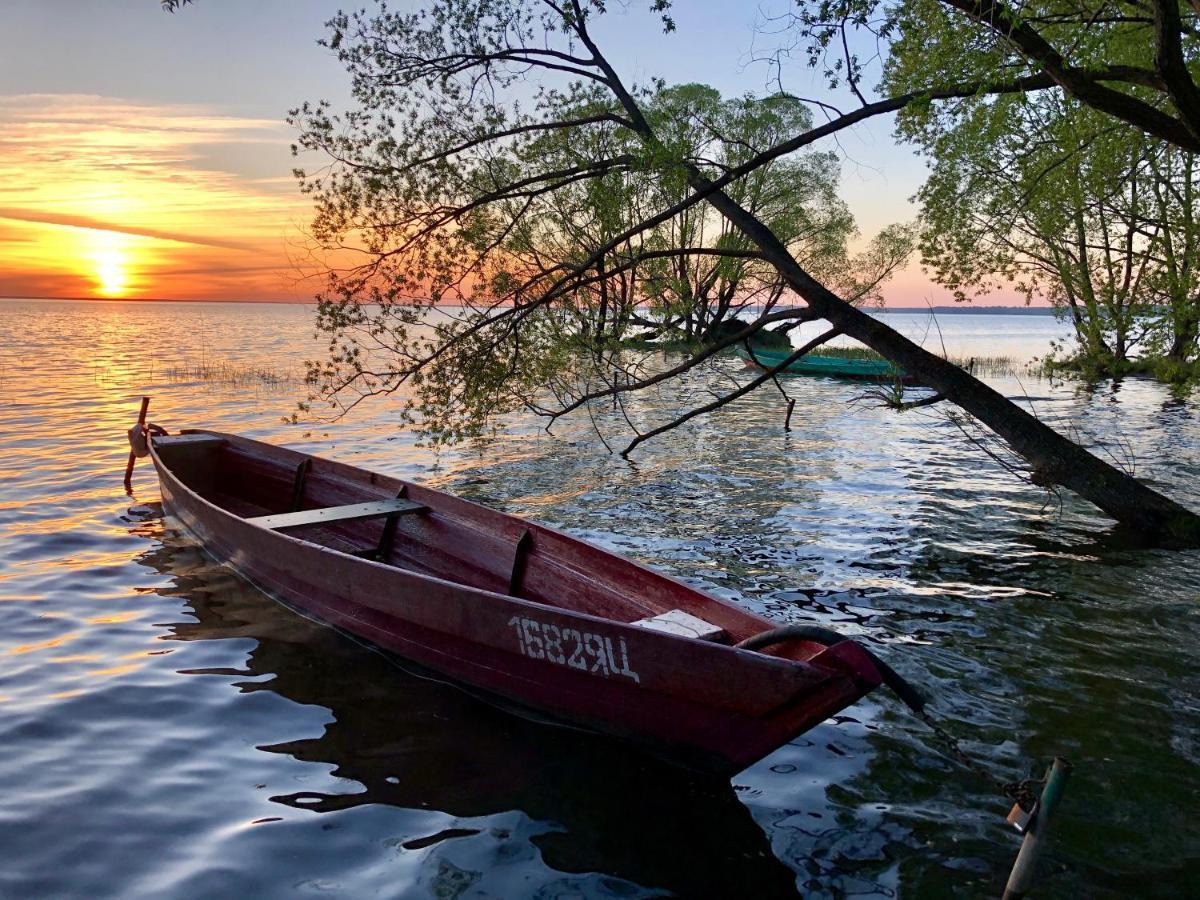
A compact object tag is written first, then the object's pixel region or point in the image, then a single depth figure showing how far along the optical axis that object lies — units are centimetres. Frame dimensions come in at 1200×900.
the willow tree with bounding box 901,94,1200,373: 1167
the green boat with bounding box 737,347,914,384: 3396
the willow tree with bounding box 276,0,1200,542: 1045
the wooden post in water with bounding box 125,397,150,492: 1316
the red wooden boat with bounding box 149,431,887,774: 452
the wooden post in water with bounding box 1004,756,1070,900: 341
